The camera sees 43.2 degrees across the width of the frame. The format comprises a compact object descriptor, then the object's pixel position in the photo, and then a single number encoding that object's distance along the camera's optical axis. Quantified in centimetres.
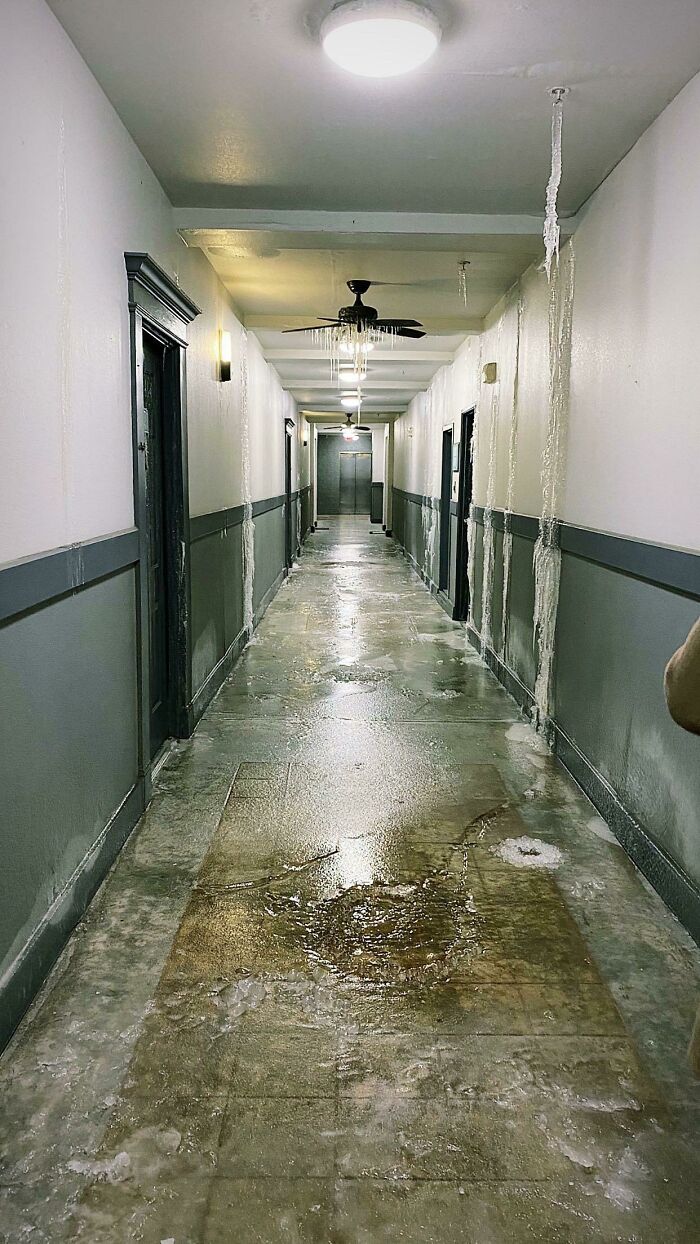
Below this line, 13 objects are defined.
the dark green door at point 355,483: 2311
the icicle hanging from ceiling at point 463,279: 475
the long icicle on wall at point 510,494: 509
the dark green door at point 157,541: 371
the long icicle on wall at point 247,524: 625
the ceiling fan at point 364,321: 507
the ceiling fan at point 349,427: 1612
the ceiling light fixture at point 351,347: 611
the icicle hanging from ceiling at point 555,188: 269
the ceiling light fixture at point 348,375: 865
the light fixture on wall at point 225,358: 514
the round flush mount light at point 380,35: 210
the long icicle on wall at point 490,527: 575
